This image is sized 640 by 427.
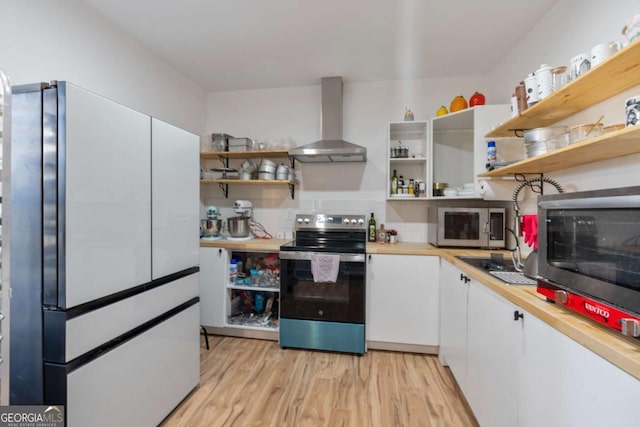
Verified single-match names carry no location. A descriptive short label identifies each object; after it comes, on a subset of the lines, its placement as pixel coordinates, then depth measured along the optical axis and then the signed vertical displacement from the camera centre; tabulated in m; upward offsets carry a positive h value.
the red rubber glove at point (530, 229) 1.43 -0.08
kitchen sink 1.32 -0.32
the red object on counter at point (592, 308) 0.68 -0.27
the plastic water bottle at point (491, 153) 1.91 +0.41
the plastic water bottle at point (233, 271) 2.56 -0.54
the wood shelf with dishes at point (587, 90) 0.96 +0.53
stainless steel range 2.23 -0.69
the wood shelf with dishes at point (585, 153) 0.93 +0.26
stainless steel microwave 2.22 -0.11
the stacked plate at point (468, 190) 2.15 +0.18
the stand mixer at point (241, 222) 2.75 -0.09
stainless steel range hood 2.63 +0.92
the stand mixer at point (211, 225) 2.77 -0.12
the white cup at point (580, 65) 1.12 +0.61
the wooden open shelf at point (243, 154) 2.70 +0.60
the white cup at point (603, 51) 1.02 +0.60
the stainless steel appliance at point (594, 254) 0.71 -0.13
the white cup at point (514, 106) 1.56 +0.61
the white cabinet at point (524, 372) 0.70 -0.54
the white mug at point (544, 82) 1.33 +0.64
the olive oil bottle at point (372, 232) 2.71 -0.19
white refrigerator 1.03 -0.18
